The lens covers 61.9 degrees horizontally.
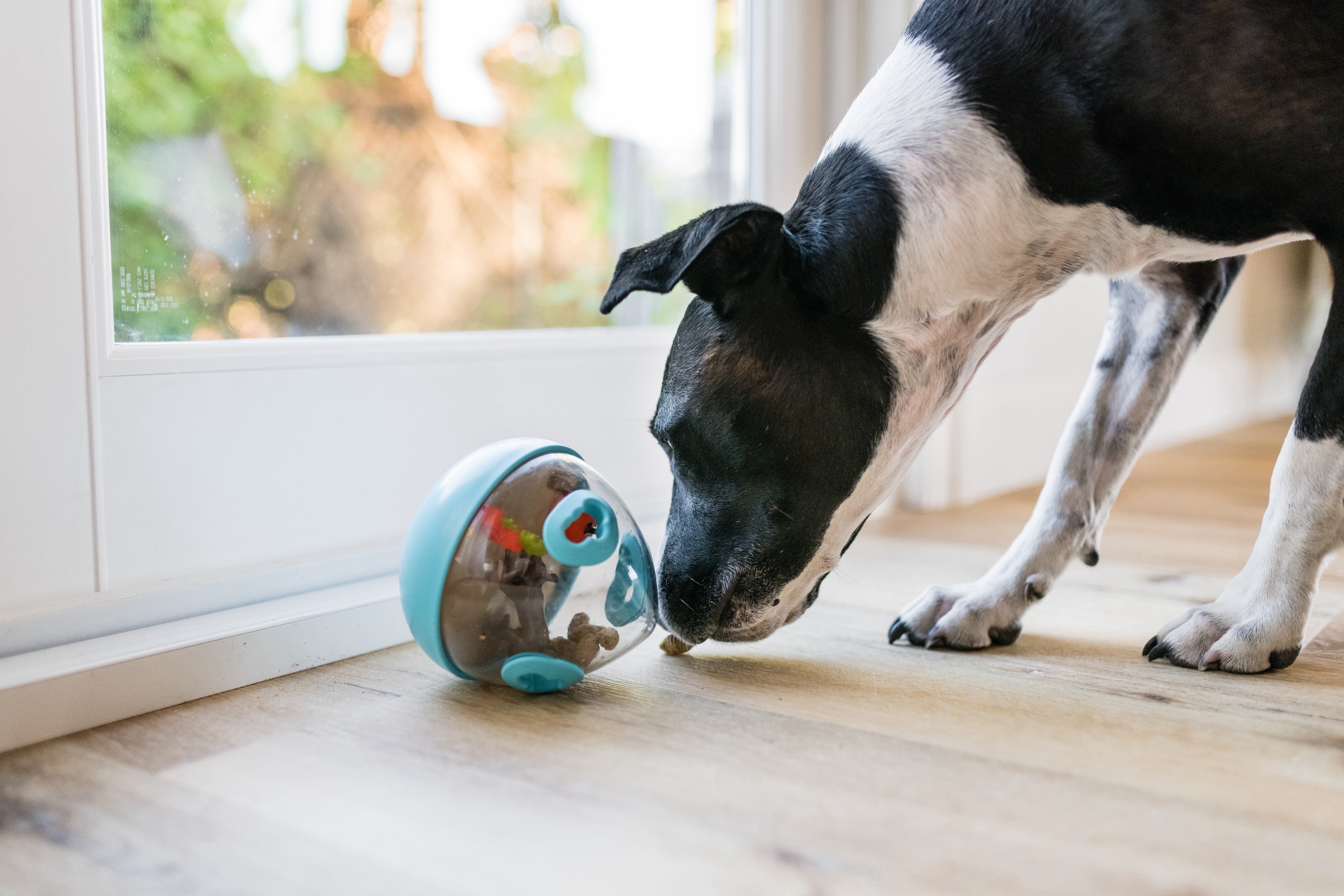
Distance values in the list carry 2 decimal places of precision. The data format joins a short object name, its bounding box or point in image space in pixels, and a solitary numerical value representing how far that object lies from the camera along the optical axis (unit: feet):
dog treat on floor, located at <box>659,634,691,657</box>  4.14
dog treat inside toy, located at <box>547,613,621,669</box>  3.52
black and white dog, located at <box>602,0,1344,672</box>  3.59
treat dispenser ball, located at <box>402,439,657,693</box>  3.34
